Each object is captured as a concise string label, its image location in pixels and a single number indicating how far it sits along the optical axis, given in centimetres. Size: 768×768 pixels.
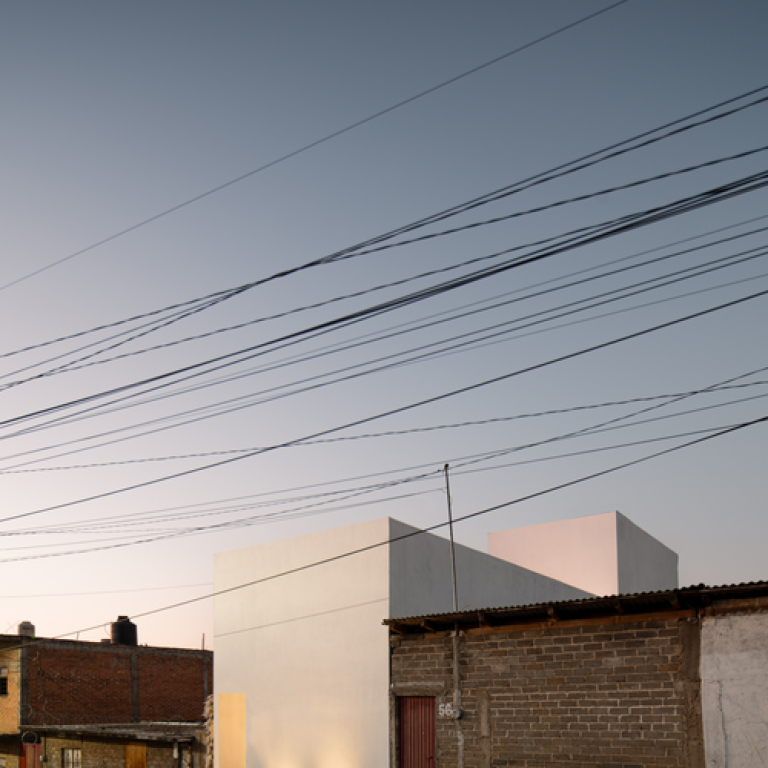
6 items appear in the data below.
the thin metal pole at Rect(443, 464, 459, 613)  2105
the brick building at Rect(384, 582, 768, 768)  1366
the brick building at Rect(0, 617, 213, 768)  2652
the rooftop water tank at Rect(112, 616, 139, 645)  3712
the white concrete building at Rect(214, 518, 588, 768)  1925
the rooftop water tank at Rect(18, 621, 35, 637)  3738
